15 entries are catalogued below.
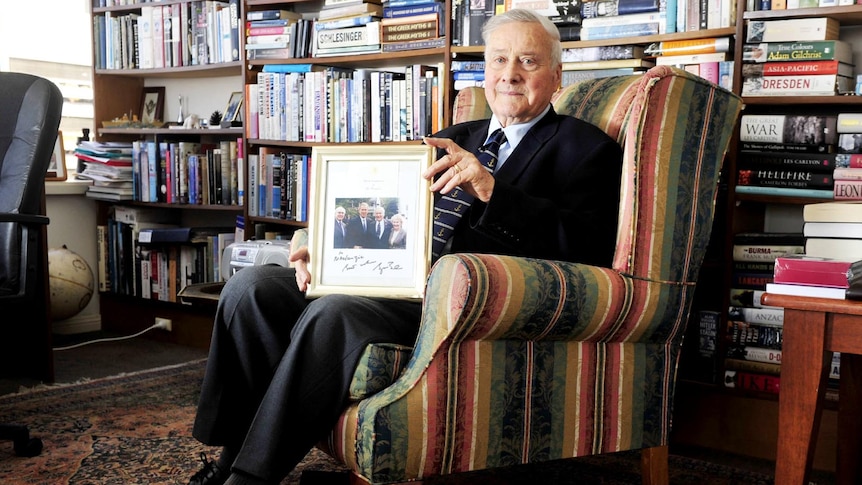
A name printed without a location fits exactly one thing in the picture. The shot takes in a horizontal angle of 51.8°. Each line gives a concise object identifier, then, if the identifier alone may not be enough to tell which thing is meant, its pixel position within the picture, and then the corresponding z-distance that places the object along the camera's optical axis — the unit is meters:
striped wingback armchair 1.50
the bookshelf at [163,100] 3.62
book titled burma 2.32
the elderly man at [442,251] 1.59
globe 3.61
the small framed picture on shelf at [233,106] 3.61
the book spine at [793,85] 2.19
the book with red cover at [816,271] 1.50
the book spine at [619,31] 2.45
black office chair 2.29
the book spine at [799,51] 2.18
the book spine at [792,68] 2.19
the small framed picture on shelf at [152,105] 4.01
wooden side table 1.48
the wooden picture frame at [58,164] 3.79
